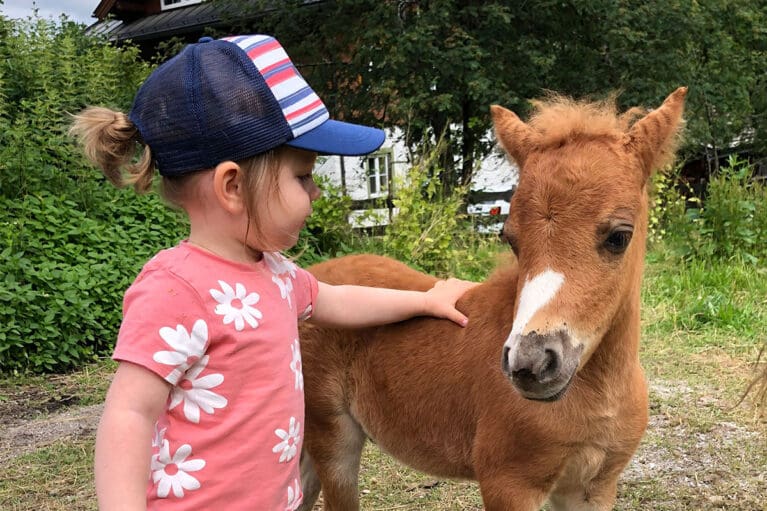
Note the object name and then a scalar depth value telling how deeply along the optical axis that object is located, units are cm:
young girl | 153
